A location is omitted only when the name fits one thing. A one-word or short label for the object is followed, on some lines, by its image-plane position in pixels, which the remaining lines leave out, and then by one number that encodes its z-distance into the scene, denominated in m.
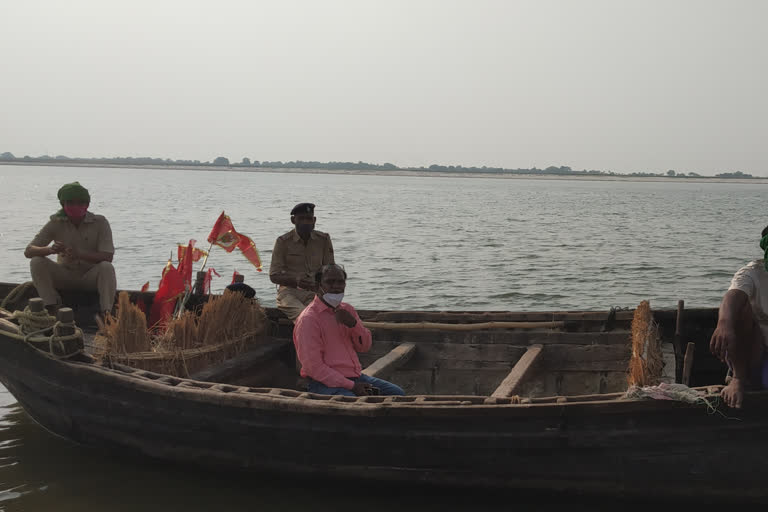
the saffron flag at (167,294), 7.49
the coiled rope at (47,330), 5.53
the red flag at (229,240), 7.86
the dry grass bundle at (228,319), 6.26
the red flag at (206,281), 7.95
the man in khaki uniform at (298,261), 7.07
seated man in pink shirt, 5.04
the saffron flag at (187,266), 7.52
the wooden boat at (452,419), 4.38
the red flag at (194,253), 7.87
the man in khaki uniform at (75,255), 6.93
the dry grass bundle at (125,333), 5.67
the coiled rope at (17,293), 7.44
